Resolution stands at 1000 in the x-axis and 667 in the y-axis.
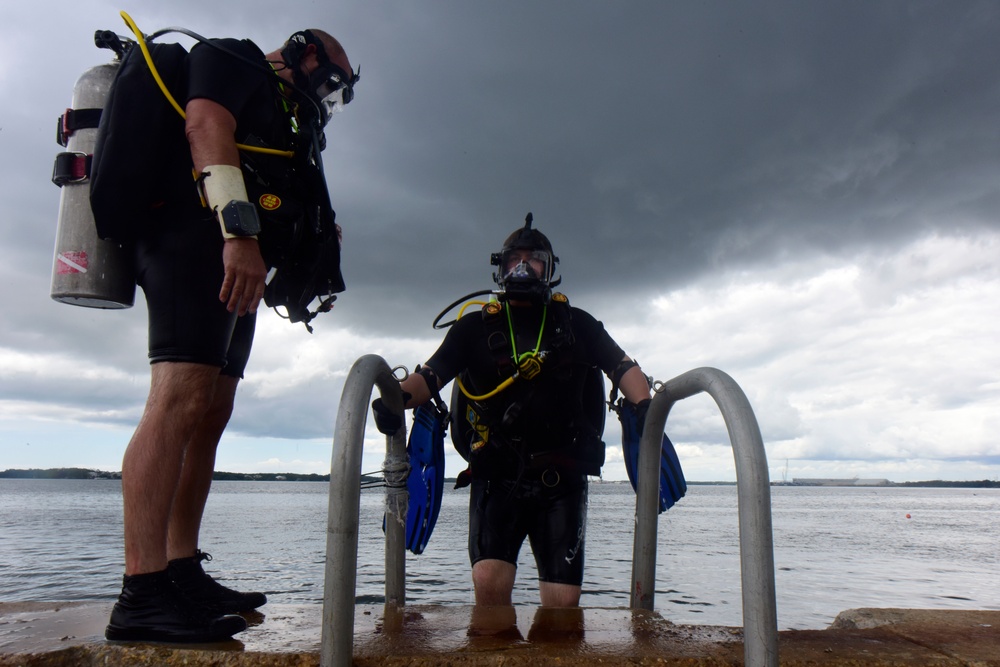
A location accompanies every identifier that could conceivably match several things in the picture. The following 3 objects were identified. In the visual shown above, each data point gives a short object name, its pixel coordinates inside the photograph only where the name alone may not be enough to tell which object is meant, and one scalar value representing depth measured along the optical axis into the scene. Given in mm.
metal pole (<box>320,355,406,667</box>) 1651
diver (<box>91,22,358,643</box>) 2119
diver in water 3420
